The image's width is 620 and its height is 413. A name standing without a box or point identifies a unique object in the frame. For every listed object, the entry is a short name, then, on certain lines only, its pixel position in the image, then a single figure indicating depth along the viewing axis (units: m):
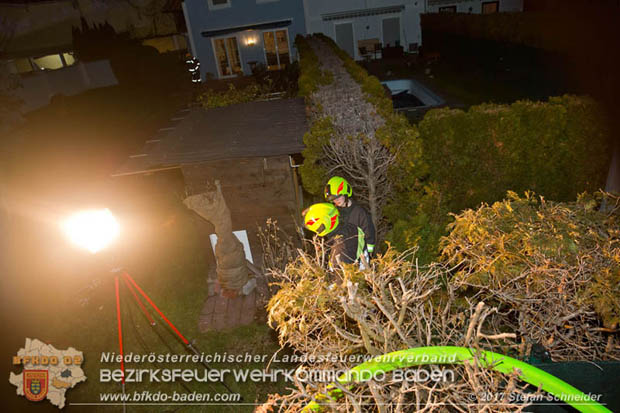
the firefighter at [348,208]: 4.90
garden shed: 6.32
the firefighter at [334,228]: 4.19
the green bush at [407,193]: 5.27
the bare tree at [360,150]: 5.90
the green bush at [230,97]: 11.48
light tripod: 4.06
